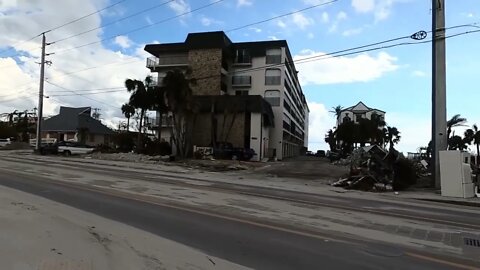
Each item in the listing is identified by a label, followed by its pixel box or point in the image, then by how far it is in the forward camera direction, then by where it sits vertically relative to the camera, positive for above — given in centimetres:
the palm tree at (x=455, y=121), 5992 +504
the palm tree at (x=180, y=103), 4731 +524
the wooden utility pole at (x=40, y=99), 5454 +616
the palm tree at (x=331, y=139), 12200 +486
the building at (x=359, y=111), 12574 +1264
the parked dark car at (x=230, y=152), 5152 +33
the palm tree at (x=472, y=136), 8571 +457
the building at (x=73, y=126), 8344 +452
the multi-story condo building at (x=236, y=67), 6756 +1302
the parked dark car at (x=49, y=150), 5318 +10
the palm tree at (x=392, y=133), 10578 +600
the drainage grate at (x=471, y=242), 865 -154
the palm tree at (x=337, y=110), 13570 +1369
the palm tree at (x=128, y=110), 5982 +555
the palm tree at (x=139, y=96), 5472 +670
